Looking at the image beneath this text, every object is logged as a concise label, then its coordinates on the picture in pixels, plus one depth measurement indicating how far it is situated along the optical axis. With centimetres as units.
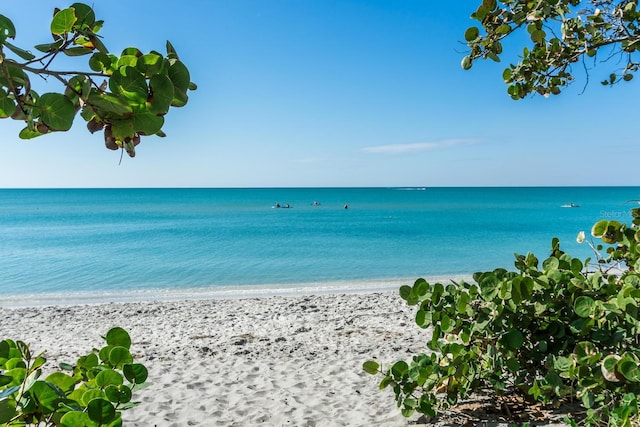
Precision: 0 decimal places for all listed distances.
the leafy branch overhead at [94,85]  71
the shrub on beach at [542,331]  258
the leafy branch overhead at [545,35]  266
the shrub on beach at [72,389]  84
